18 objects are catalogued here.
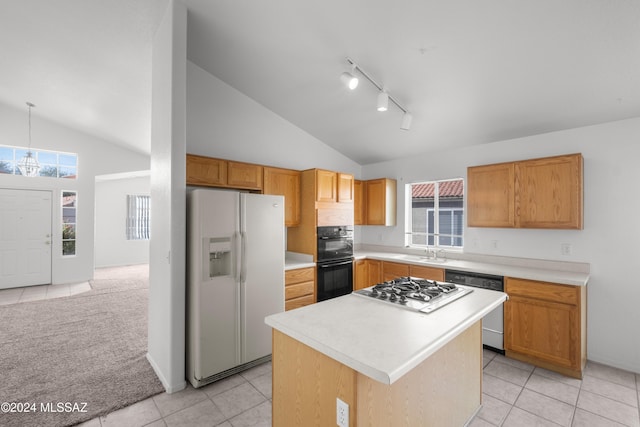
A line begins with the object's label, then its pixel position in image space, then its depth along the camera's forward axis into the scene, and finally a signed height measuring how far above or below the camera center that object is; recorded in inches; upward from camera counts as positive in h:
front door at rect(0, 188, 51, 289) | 218.1 -20.5
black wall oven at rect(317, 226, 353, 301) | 152.2 -26.6
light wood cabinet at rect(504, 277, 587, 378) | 104.8 -42.8
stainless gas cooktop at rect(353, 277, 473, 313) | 70.4 -22.1
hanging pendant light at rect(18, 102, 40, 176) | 217.5 +34.9
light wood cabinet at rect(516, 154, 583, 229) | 111.9 +8.3
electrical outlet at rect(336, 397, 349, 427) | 48.2 -33.8
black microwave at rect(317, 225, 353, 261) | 153.6 -16.5
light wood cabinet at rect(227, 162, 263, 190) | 137.9 +17.9
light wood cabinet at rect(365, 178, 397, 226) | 181.8 +7.0
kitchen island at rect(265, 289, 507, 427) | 47.5 -27.7
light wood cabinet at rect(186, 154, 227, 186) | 126.0 +18.4
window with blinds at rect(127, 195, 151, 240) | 325.1 -6.3
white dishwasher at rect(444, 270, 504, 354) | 123.1 -44.3
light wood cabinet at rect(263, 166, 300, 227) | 150.4 +13.1
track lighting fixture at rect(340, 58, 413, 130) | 101.8 +46.5
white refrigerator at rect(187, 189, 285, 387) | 100.2 -25.1
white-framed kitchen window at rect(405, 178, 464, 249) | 163.8 -0.7
